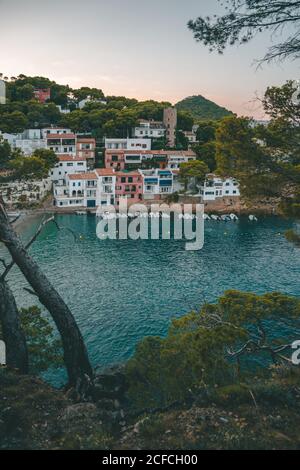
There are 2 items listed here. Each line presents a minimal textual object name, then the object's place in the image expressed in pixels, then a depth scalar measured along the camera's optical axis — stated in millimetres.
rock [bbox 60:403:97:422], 8000
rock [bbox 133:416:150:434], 7373
